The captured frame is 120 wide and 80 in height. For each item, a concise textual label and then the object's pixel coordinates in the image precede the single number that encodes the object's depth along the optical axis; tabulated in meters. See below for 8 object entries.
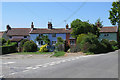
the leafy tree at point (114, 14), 36.03
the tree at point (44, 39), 45.68
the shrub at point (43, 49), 40.41
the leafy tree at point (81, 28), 43.34
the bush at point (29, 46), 39.31
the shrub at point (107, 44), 34.16
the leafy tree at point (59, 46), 39.78
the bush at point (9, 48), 37.44
